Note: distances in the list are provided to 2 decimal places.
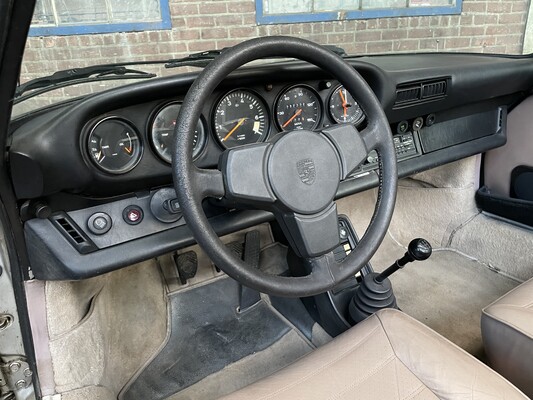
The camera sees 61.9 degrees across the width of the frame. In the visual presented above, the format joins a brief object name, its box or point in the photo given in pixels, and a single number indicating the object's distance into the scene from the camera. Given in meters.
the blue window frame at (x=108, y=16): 3.50
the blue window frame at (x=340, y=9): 3.86
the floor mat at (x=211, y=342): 1.46
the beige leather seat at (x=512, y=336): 0.97
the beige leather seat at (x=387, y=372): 0.86
